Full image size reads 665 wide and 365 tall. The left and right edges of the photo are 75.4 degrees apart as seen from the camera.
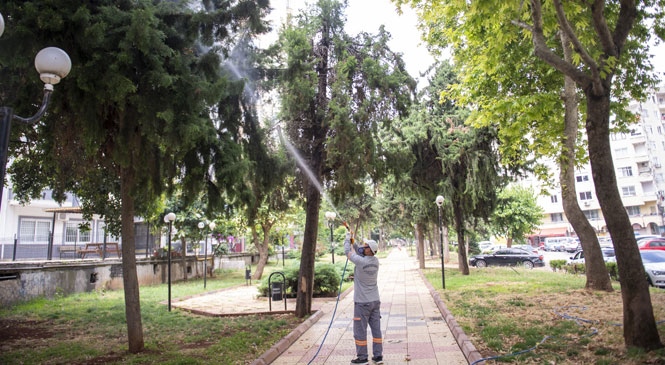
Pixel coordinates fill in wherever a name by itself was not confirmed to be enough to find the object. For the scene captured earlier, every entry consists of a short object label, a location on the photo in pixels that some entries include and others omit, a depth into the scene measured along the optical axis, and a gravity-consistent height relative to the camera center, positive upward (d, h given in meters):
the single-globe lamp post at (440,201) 16.77 +1.55
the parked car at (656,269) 14.18 -1.13
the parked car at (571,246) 43.99 -0.90
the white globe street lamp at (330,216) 10.29 +0.69
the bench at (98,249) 20.67 +0.10
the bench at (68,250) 19.77 +0.09
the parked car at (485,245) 57.77 -0.71
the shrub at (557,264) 23.00 -1.42
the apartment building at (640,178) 56.12 +7.74
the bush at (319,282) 14.98 -1.30
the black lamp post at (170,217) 14.83 +1.09
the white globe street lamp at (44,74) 4.09 +1.74
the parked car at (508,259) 27.98 -1.30
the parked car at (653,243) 24.12 -0.46
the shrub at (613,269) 16.02 -1.22
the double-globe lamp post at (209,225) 21.42 +1.15
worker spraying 6.46 -0.88
